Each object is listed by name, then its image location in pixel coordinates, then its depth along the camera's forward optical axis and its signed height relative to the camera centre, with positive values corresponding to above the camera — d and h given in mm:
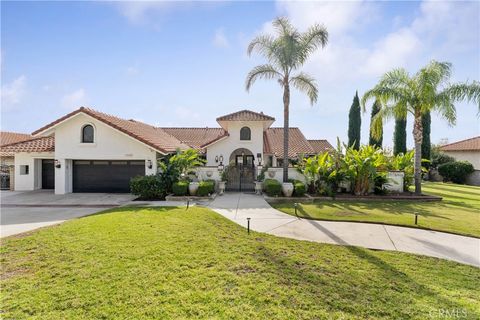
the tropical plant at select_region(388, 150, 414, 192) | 16906 -115
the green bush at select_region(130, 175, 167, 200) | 14138 -1328
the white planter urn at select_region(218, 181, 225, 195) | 16291 -1519
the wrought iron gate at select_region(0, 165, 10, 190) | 18766 -1263
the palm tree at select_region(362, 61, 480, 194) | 15031 +4507
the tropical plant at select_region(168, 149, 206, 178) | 15383 +181
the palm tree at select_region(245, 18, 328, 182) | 14492 +6796
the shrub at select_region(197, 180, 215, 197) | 14328 -1441
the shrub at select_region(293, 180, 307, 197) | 14493 -1493
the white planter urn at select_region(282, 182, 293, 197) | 14516 -1485
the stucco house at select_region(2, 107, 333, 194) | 16156 +670
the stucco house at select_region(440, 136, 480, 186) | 27719 +1631
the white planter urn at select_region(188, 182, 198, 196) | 14370 -1400
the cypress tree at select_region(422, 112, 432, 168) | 29000 +3080
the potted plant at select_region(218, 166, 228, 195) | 16297 -1182
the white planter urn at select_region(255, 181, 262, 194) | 16172 -1514
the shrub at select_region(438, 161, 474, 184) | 27406 -667
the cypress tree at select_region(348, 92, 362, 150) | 30219 +5273
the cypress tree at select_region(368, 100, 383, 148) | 29141 +2961
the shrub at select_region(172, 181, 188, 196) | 14219 -1397
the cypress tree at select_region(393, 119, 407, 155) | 29656 +3411
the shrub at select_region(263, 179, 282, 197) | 14469 -1473
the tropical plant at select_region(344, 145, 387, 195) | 14480 -99
